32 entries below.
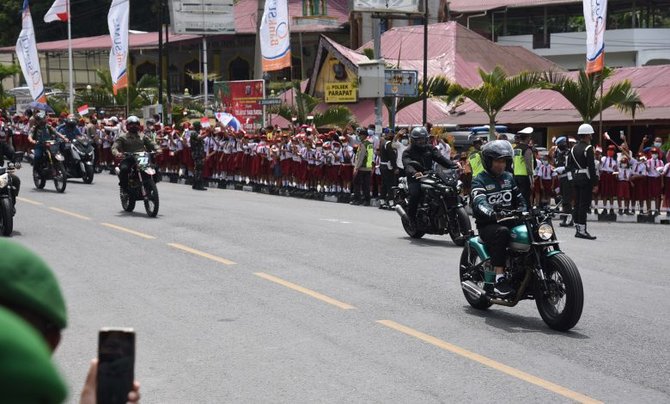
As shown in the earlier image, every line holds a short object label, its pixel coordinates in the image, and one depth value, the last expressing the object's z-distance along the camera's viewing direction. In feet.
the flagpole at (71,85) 143.38
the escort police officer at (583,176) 56.08
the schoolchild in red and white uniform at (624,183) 69.51
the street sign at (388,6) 98.27
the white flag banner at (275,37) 102.89
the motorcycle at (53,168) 75.41
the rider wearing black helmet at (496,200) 31.30
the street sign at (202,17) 158.61
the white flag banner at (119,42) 117.50
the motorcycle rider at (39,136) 75.61
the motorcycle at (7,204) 48.47
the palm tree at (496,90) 98.37
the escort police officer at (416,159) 50.93
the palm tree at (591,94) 88.84
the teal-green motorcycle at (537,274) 28.96
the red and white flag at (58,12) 143.13
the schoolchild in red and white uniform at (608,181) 70.33
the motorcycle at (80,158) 83.13
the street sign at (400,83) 89.10
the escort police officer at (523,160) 65.36
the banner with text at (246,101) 124.26
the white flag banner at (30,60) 120.16
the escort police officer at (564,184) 64.43
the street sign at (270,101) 108.22
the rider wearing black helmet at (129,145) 61.00
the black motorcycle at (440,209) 48.98
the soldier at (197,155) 90.27
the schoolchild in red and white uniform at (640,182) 68.74
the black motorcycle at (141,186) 59.31
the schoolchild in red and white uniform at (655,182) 67.92
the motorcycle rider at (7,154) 49.83
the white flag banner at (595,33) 75.92
